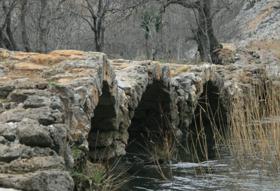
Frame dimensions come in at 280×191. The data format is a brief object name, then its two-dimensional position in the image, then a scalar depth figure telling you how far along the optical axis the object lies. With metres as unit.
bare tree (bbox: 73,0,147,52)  24.98
